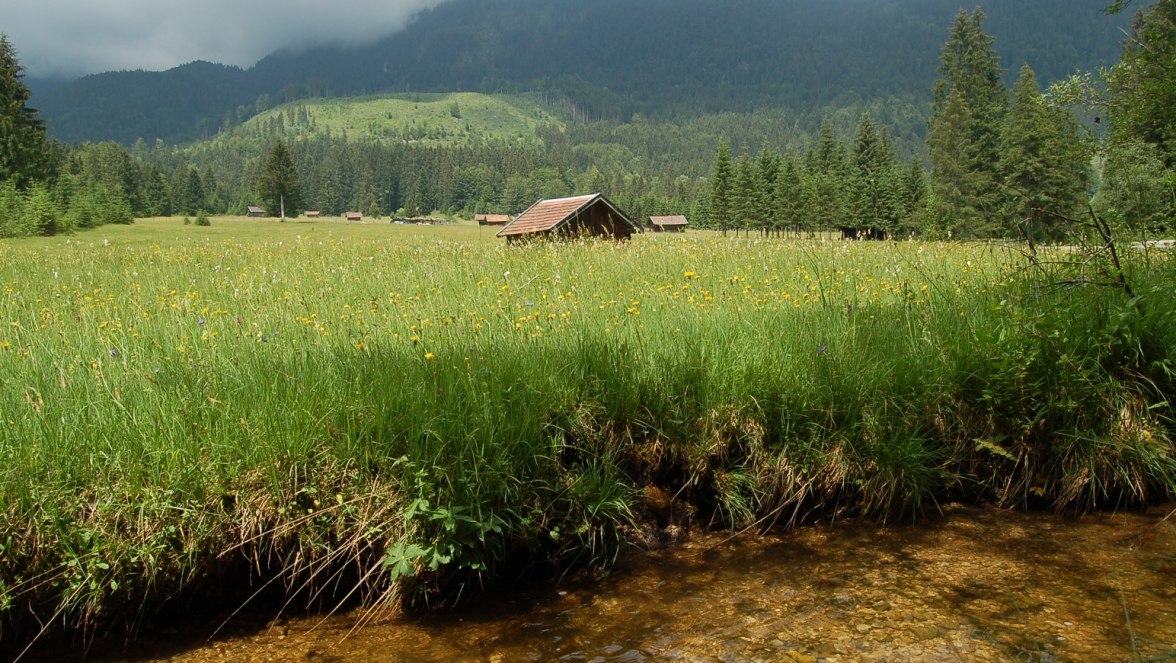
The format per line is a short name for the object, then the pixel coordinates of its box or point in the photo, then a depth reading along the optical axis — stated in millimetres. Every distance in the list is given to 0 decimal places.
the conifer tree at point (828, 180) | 77375
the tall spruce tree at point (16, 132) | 56000
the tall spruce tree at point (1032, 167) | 47688
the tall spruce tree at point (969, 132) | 55562
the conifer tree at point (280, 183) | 117500
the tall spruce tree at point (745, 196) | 92062
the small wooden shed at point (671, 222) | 155000
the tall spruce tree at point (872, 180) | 76875
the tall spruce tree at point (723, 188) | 95000
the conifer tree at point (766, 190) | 90375
